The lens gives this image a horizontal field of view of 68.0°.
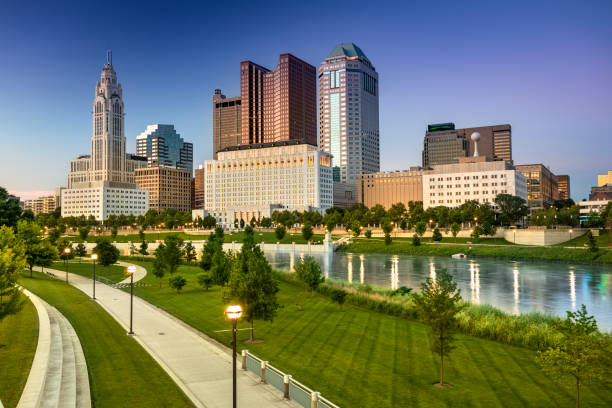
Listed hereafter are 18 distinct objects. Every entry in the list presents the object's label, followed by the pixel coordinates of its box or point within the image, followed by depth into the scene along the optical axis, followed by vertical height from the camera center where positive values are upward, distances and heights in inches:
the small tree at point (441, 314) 898.7 -191.4
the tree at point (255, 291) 1203.2 -188.3
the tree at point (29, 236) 2359.7 -67.0
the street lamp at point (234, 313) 652.4 -136.6
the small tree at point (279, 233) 5546.3 -152.5
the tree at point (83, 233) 5777.6 -129.3
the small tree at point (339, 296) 1580.7 -268.1
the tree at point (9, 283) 1007.0 -136.0
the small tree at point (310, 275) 1908.2 -233.5
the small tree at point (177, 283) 1907.0 -257.0
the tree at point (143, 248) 3866.1 -222.1
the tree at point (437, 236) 5118.1 -194.0
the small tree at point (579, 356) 679.1 -210.2
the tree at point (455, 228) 5182.1 -107.7
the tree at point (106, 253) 2573.8 -174.3
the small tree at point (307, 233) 5447.8 -152.5
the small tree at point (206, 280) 2033.0 -262.9
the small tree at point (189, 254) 3535.9 -256.2
